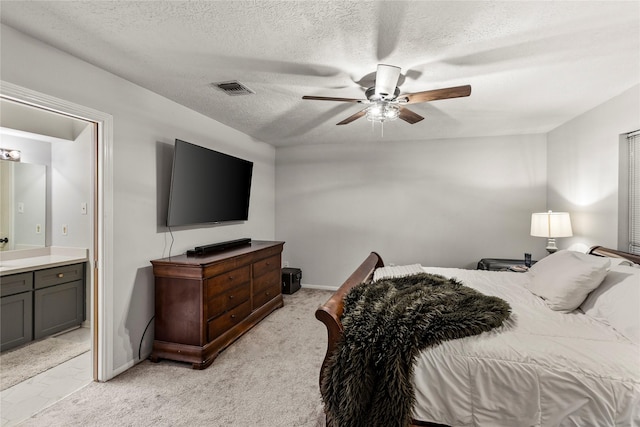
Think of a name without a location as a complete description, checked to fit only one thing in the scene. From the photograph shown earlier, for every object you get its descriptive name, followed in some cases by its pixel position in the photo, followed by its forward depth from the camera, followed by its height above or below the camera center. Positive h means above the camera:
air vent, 2.72 +1.11
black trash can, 4.93 -1.11
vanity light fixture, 3.33 +0.59
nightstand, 3.99 -0.67
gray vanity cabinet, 2.94 -0.95
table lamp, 3.42 -0.14
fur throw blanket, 1.53 -0.71
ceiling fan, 2.20 +0.88
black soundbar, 3.22 -0.41
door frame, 2.48 -0.33
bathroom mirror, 3.40 +0.05
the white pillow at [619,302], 1.73 -0.54
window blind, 2.73 +0.19
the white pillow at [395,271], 2.87 -0.58
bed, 1.40 -0.75
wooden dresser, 2.72 -0.88
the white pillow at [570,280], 2.08 -0.47
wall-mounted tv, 3.04 +0.28
